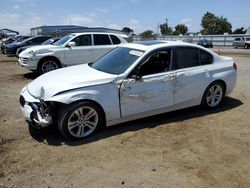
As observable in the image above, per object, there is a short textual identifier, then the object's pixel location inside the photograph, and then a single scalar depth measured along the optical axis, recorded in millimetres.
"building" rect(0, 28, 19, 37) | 46952
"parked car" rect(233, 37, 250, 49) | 24265
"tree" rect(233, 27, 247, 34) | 55900
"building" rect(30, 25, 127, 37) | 43580
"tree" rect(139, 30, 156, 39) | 43312
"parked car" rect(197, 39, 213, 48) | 25129
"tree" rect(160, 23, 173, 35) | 63891
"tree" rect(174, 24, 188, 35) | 66885
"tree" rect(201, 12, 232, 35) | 56502
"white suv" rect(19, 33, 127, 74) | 7661
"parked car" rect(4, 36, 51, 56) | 14242
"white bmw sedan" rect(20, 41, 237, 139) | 3417
